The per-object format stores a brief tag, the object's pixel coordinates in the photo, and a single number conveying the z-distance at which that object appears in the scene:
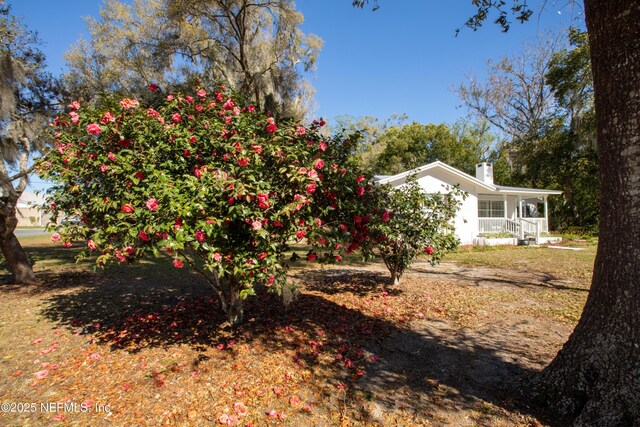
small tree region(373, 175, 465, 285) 6.66
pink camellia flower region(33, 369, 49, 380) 3.81
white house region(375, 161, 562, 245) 17.42
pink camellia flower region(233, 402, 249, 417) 3.05
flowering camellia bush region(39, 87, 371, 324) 3.21
